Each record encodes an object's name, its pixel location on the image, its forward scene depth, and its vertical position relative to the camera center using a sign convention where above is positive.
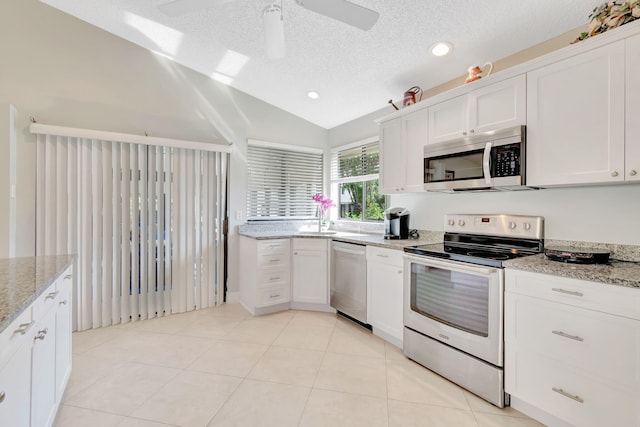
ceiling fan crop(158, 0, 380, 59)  1.53 +1.14
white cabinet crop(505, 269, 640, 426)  1.29 -0.69
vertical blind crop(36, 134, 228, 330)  2.70 -0.12
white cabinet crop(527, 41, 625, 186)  1.52 +0.56
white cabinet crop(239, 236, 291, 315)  3.19 -0.74
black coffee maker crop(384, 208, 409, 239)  2.86 -0.11
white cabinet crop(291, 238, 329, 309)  3.29 -0.71
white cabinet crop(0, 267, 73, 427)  0.95 -0.63
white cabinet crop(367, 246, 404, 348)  2.45 -0.73
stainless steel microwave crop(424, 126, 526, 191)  1.90 +0.39
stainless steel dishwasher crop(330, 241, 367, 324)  2.82 -0.71
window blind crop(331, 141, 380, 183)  3.61 +0.69
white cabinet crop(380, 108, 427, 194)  2.58 +0.59
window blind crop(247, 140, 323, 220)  3.82 +0.47
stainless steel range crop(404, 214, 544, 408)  1.75 -0.60
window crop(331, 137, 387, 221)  3.60 +0.44
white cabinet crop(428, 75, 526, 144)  1.92 +0.78
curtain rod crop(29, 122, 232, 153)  2.58 +0.77
